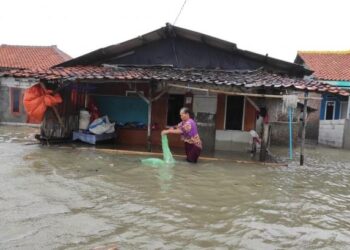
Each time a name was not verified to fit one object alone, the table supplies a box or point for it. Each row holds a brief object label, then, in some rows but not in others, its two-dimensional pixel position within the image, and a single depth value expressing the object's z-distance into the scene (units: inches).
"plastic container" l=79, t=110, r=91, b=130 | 494.6
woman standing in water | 368.5
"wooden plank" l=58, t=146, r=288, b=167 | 408.2
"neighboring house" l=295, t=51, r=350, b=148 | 716.8
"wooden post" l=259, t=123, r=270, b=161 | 422.9
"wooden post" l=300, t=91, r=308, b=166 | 394.4
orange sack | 447.8
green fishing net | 373.7
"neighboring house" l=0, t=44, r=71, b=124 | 839.7
